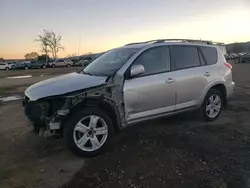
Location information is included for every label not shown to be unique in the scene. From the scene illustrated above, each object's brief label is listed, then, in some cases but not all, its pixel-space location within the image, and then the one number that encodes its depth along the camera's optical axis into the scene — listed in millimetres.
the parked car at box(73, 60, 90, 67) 37438
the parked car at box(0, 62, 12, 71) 34076
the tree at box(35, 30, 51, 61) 46958
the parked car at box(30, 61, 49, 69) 34629
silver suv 2925
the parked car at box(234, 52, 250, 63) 27988
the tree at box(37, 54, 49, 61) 48172
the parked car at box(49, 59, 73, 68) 37135
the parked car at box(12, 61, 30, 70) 34059
